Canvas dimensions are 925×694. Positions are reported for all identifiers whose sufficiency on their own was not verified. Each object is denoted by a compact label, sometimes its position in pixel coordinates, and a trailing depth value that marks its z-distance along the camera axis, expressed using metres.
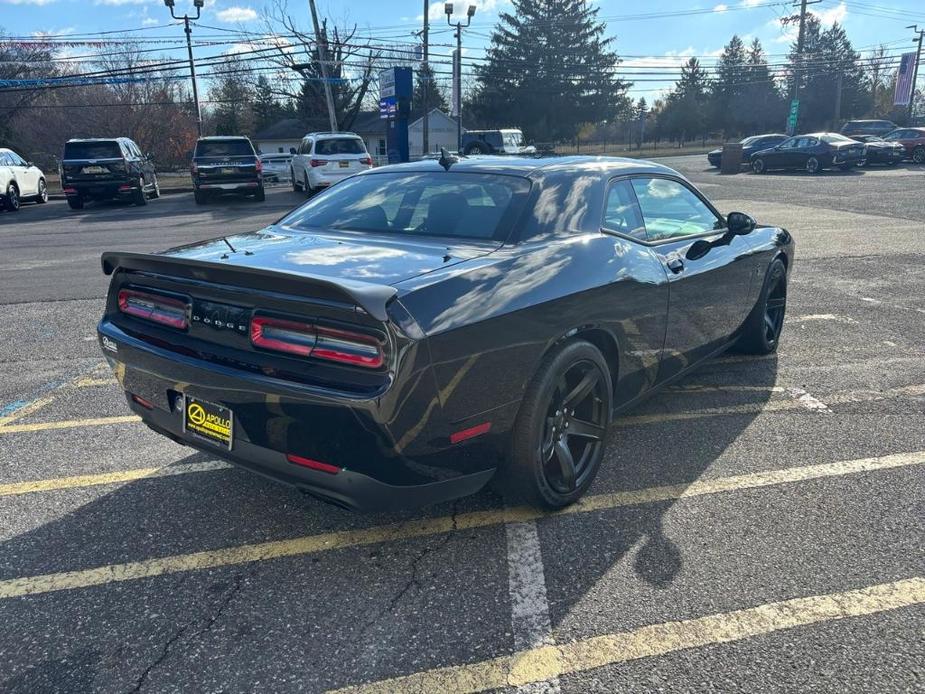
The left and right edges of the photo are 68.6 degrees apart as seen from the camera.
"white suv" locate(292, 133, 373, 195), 18.52
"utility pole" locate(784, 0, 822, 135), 43.62
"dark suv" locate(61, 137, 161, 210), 17.55
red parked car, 28.25
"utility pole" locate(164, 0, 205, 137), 31.30
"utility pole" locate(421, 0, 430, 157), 34.84
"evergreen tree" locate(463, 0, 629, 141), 58.88
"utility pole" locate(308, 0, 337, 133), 30.86
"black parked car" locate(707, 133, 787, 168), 30.08
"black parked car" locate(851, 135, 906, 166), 27.45
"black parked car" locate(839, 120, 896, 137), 33.12
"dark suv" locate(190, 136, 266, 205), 18.23
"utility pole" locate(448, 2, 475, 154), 31.40
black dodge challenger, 2.27
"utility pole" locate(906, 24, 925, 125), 44.45
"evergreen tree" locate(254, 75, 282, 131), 54.34
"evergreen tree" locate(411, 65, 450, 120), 61.97
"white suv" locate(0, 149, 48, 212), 17.86
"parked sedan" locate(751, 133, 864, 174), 25.80
